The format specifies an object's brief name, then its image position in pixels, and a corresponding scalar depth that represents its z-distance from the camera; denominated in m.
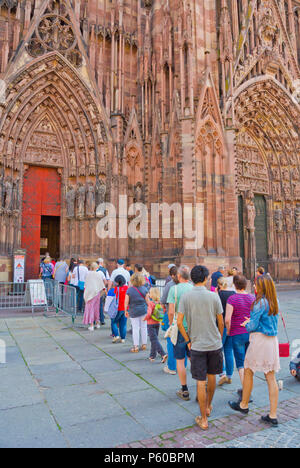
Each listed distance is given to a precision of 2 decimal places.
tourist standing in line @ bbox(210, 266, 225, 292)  6.84
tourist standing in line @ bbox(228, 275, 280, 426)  3.16
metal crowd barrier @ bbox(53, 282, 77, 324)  8.07
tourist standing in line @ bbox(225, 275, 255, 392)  3.94
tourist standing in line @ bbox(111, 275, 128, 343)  6.42
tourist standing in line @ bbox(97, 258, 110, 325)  8.36
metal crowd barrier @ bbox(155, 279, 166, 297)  9.73
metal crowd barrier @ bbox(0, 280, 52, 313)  9.46
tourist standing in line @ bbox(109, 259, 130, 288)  6.82
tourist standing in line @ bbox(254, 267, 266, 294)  7.03
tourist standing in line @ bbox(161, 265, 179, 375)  4.65
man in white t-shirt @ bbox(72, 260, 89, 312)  8.69
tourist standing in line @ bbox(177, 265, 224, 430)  3.12
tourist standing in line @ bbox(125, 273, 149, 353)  5.71
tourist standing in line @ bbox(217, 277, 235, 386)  4.29
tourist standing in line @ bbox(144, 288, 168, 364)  5.20
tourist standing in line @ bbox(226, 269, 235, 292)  4.93
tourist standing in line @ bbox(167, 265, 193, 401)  3.78
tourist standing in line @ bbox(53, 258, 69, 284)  10.52
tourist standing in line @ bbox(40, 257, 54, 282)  11.13
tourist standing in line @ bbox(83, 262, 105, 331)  7.28
